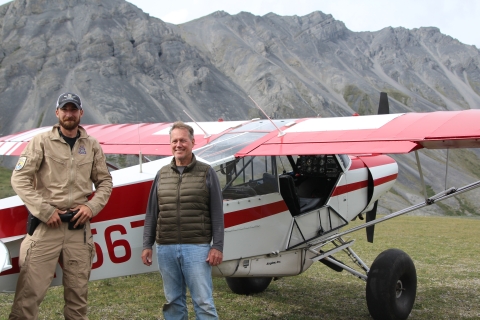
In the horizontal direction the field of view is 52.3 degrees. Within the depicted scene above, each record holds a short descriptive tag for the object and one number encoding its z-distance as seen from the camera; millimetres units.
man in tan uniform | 3453
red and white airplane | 4105
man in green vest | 3660
